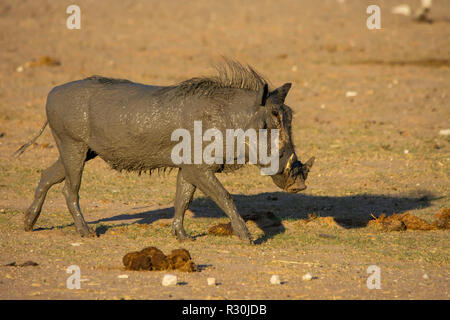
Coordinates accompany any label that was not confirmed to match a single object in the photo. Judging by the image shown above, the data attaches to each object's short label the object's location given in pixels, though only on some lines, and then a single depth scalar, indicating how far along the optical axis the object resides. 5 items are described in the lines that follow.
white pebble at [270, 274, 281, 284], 11.68
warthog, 14.05
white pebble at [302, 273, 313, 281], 11.95
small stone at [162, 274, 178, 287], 11.52
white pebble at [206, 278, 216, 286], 11.62
